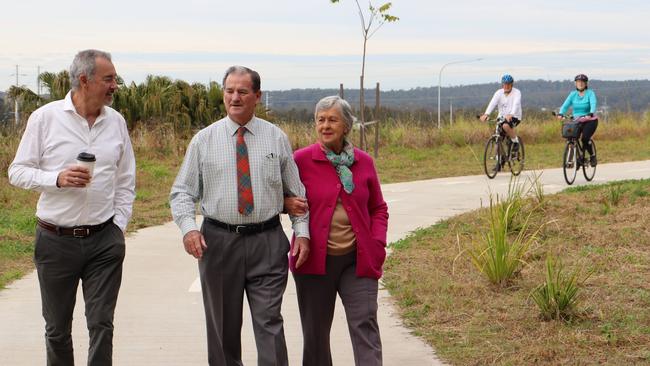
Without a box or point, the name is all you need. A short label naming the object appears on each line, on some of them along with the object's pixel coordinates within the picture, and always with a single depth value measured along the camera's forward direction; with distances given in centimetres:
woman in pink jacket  630
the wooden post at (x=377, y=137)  2645
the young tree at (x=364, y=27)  2476
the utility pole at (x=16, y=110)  2513
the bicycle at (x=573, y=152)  1950
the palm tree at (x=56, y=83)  2680
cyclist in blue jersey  1958
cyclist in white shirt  2069
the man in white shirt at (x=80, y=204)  605
